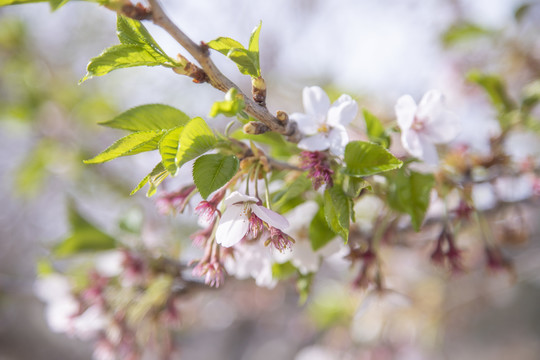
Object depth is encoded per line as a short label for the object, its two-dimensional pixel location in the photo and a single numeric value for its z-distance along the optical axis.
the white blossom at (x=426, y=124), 0.47
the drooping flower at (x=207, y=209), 0.44
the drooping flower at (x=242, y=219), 0.43
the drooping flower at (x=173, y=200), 0.47
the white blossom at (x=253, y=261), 0.47
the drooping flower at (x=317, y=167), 0.45
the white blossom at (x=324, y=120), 0.45
